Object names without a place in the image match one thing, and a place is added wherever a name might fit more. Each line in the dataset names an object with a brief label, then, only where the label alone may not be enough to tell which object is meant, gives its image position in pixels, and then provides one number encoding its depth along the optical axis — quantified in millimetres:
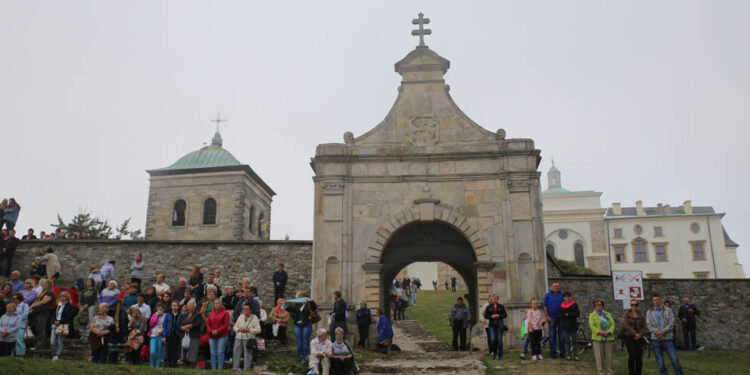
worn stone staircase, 12039
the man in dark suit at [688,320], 17359
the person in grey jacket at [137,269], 16641
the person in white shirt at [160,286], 13766
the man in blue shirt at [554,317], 13523
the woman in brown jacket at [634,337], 11258
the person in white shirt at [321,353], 11203
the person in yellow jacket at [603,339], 11352
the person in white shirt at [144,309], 12333
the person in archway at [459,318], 15766
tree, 36938
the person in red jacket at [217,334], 11664
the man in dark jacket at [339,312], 14211
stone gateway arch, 16031
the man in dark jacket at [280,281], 16219
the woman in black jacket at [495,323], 13578
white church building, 55281
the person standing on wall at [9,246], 19797
